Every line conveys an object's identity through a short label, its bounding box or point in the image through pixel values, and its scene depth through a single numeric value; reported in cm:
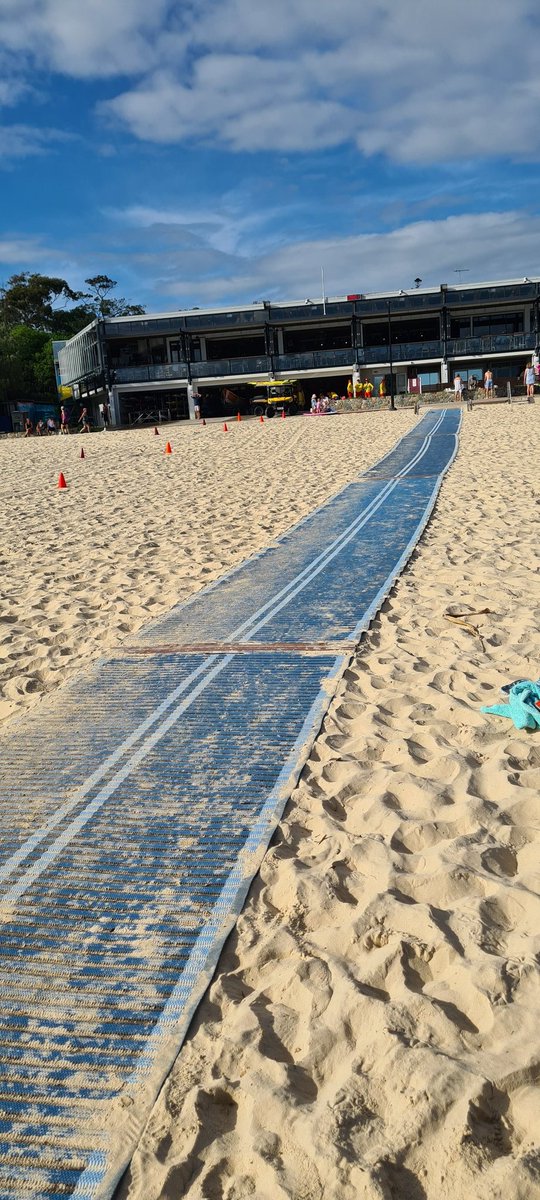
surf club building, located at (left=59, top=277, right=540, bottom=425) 4491
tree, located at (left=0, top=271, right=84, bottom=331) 7450
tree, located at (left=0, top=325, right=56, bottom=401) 5362
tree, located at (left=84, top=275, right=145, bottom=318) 8112
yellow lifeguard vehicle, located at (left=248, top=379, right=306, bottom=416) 3941
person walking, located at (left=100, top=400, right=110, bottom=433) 4139
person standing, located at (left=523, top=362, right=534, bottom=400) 3378
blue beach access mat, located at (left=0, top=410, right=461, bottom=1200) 233
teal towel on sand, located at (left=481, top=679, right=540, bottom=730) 421
